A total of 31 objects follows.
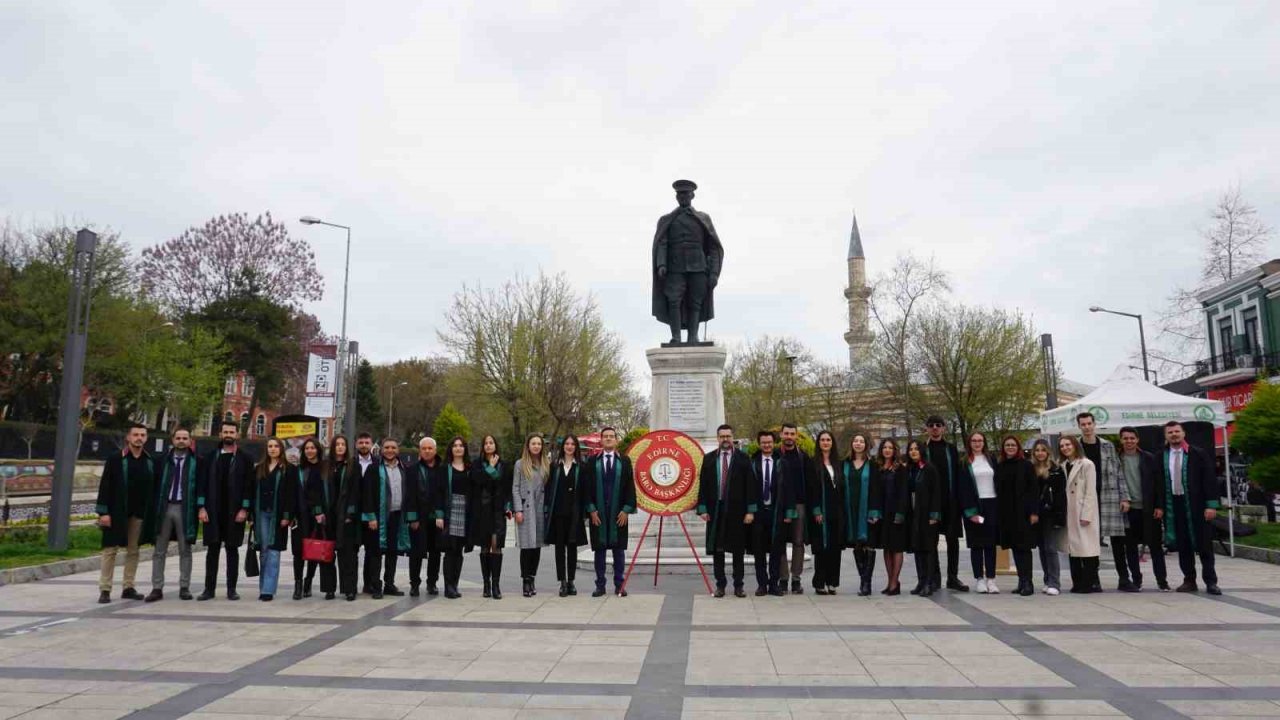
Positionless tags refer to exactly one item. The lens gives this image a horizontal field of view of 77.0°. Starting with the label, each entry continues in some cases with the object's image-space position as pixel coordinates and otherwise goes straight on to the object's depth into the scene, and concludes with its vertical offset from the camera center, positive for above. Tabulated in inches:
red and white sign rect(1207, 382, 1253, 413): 1397.6 +128.9
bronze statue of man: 525.3 +128.1
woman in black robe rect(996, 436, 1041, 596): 361.4 -18.9
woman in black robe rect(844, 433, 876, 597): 370.6 -19.9
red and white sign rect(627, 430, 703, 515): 393.4 -6.3
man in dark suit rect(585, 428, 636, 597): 365.1 -19.7
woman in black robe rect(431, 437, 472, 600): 368.2 -24.2
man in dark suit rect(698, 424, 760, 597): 361.4 -18.5
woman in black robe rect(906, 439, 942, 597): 359.9 -24.3
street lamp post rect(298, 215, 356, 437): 1055.0 +120.2
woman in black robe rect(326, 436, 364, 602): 363.6 -30.8
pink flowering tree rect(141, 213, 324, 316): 1875.0 +454.3
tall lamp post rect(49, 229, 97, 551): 492.1 +29.5
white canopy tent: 506.9 +38.0
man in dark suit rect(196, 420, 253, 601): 359.9 -21.2
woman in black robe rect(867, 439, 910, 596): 363.3 -21.5
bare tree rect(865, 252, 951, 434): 1385.3 +184.5
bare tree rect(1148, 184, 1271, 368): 1464.1 +369.2
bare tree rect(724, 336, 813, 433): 1825.8 +171.5
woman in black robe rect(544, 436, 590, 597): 367.9 -22.5
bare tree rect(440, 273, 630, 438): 1406.3 +173.7
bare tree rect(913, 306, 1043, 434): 1302.9 +153.3
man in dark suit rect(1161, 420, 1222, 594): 356.8 -16.9
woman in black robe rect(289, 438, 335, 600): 364.5 -22.3
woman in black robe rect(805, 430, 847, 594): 368.2 -23.2
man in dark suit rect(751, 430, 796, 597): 364.5 -24.4
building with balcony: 1385.3 +241.5
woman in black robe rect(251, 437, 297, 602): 362.9 -27.4
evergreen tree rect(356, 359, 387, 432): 2797.7 +191.3
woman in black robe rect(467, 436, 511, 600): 365.4 -23.9
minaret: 1745.8 +807.1
